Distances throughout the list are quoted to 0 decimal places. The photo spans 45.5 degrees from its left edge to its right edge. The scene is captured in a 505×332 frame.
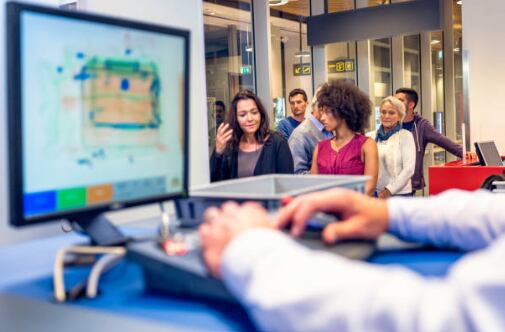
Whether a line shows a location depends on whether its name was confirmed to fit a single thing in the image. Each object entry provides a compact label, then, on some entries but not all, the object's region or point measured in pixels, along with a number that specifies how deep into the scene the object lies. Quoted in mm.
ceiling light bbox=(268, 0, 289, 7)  8516
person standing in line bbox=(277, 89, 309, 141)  6278
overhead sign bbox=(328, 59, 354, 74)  8961
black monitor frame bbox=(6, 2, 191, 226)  923
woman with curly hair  4012
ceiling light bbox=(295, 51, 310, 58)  8829
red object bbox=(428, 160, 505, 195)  4957
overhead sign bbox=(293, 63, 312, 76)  8727
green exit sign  7602
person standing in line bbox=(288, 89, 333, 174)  4570
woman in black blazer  3865
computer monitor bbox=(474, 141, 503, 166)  5086
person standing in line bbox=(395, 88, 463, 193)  5969
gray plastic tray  1250
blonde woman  4730
